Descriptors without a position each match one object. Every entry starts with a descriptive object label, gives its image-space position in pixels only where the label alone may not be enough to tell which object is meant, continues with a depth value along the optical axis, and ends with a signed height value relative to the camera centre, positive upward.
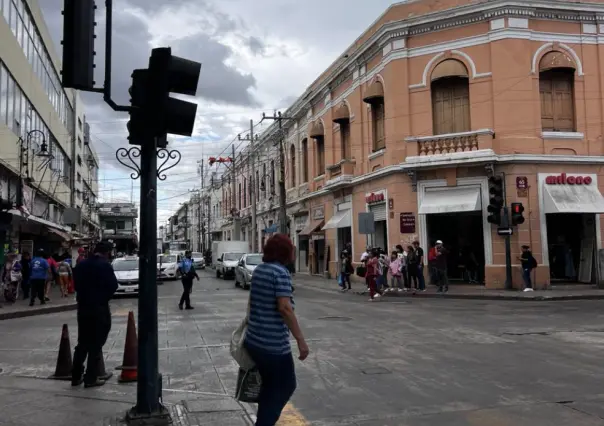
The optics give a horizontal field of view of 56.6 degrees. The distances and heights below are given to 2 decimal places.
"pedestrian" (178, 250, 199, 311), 16.23 -0.83
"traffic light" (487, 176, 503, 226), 19.50 +1.55
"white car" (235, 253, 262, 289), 23.69 -0.80
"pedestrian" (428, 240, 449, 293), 19.80 -0.68
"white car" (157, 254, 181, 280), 32.50 -1.01
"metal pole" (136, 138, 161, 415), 5.12 -0.50
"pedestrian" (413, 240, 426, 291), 20.55 -0.79
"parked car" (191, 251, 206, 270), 51.36 -1.00
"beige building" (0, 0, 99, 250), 20.56 +5.80
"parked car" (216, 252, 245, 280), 32.41 -0.83
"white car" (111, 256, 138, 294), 21.44 -1.02
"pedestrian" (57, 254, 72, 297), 20.27 -0.81
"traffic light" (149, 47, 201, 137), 5.03 +1.48
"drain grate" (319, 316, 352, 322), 13.38 -1.69
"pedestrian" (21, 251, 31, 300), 19.48 -0.66
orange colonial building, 21.02 +4.68
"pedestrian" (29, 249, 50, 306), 16.94 -0.65
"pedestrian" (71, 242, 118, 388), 6.82 -0.74
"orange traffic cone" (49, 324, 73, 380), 7.44 -1.47
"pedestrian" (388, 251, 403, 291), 20.68 -0.85
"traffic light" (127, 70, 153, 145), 5.12 +1.30
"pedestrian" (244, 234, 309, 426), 4.05 -0.65
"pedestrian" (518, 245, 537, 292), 19.41 -0.68
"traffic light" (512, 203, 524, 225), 19.38 +1.10
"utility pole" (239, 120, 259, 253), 44.87 +6.14
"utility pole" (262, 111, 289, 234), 35.22 +3.85
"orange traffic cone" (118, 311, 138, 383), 7.10 -1.38
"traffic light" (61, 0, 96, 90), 4.54 +1.70
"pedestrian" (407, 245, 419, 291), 20.53 -0.60
